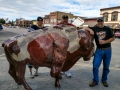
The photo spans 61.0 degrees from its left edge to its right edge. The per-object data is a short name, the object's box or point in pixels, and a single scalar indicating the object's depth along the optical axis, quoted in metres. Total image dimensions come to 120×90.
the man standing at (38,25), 3.11
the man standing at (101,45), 2.79
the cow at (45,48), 2.28
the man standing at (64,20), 3.11
